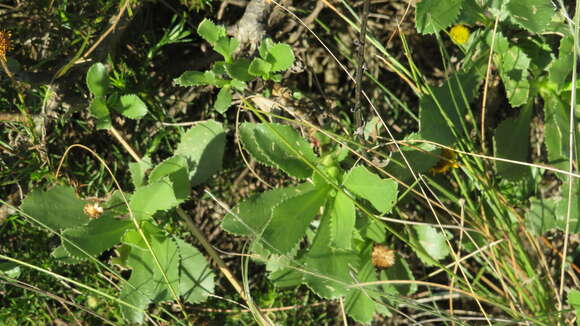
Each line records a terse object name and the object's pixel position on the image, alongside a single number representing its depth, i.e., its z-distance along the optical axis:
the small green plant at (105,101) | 0.74
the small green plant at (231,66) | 0.73
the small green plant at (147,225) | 0.73
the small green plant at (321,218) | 0.72
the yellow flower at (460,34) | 0.78
